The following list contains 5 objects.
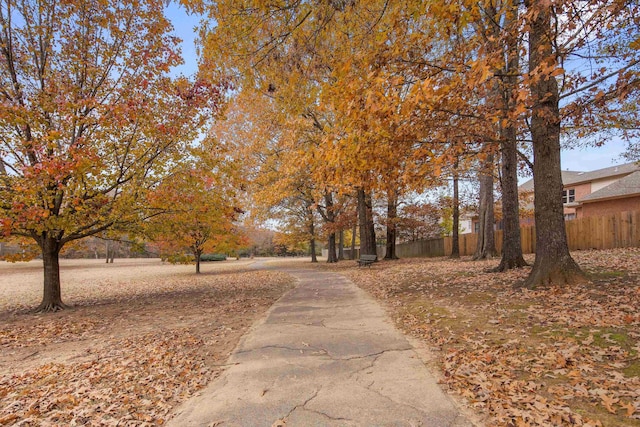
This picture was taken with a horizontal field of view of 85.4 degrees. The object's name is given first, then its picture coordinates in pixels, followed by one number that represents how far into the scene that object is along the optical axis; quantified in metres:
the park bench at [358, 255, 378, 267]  16.84
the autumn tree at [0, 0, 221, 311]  7.52
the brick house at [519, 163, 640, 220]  20.77
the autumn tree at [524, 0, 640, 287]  5.28
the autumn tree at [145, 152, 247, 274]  9.07
